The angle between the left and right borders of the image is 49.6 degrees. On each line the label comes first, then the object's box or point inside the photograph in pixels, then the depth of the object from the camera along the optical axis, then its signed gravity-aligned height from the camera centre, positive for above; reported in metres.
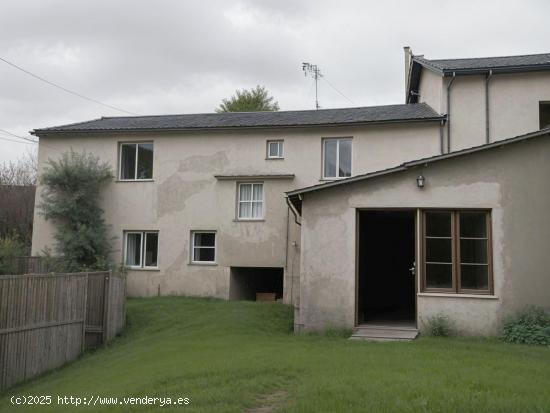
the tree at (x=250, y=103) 45.91 +12.28
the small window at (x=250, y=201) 20.81 +2.03
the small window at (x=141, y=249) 21.75 +0.27
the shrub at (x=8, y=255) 19.18 -0.03
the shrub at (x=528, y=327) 12.02 -1.30
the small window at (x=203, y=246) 21.17 +0.42
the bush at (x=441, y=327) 13.10 -1.41
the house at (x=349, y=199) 13.27 +1.64
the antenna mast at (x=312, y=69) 33.70 +10.94
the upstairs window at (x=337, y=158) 20.31 +3.52
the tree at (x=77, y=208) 21.05 +1.68
